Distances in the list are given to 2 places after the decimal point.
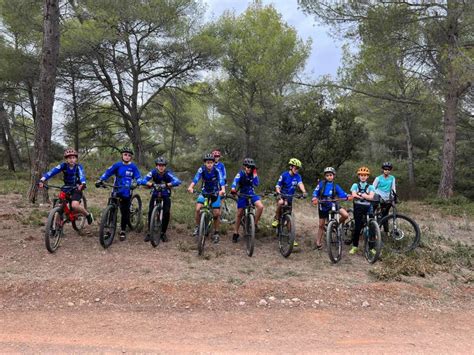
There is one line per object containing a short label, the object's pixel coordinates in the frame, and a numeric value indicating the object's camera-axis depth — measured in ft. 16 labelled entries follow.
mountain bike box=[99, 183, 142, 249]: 22.53
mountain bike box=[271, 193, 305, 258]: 23.68
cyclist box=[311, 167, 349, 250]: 25.04
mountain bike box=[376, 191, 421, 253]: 25.02
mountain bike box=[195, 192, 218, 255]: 22.88
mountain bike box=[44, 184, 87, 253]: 21.54
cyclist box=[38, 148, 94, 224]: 23.34
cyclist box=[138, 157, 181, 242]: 24.22
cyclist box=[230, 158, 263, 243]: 25.40
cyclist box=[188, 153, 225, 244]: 24.73
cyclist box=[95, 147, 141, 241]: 24.31
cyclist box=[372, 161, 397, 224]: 27.48
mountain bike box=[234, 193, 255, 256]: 23.58
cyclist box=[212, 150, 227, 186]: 26.53
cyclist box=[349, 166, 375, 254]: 25.20
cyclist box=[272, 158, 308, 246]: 25.58
